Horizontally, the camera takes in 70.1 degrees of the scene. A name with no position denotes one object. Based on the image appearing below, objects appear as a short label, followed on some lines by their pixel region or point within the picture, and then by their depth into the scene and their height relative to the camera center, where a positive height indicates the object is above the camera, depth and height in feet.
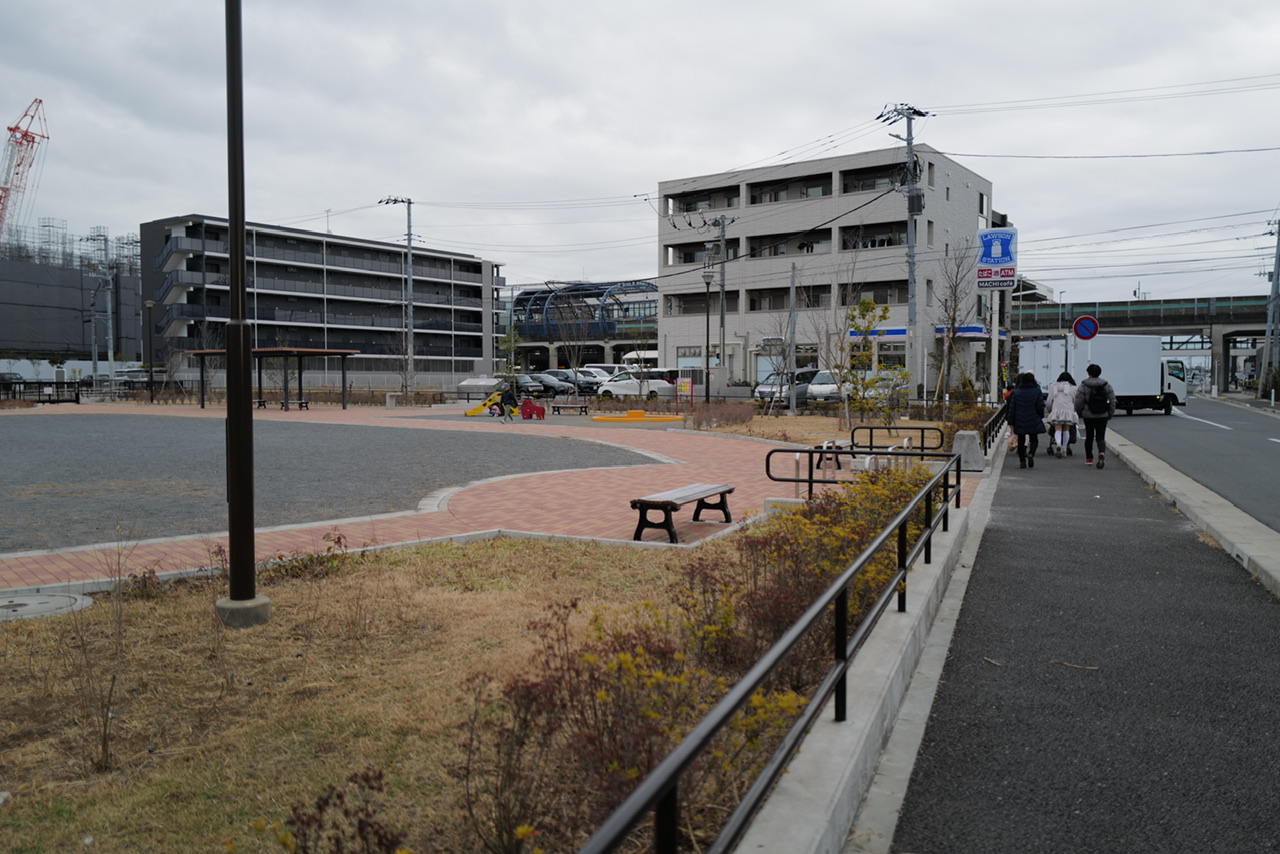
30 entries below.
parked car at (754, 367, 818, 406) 116.47 +0.76
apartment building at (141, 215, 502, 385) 225.35 +27.10
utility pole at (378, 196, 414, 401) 173.05 +19.18
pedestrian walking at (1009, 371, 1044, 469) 54.44 -1.17
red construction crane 340.80 +92.06
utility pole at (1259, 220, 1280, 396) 179.73 +12.19
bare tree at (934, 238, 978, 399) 182.50 +22.83
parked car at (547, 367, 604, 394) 177.04 +2.86
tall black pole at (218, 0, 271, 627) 18.65 -0.19
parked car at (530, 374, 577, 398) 177.99 +1.46
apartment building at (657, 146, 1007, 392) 188.14 +31.31
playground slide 111.55 -0.91
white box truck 111.86 +3.13
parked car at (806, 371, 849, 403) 127.65 +0.50
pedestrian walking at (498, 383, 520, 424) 104.57 -1.08
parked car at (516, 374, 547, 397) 163.12 +1.62
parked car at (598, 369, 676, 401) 163.22 +1.65
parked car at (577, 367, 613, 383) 191.01 +4.63
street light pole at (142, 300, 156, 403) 149.59 +1.54
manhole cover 19.48 -4.61
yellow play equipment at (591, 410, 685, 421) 104.17 -2.68
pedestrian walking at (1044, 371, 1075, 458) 57.36 -0.86
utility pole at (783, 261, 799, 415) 105.29 +4.40
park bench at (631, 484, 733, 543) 27.53 -3.33
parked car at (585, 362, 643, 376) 217.56 +6.48
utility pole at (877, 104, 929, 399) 102.78 +21.93
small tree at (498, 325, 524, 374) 166.09 +9.17
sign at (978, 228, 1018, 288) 70.18 +10.52
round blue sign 67.51 +4.79
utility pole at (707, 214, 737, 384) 154.40 +24.38
